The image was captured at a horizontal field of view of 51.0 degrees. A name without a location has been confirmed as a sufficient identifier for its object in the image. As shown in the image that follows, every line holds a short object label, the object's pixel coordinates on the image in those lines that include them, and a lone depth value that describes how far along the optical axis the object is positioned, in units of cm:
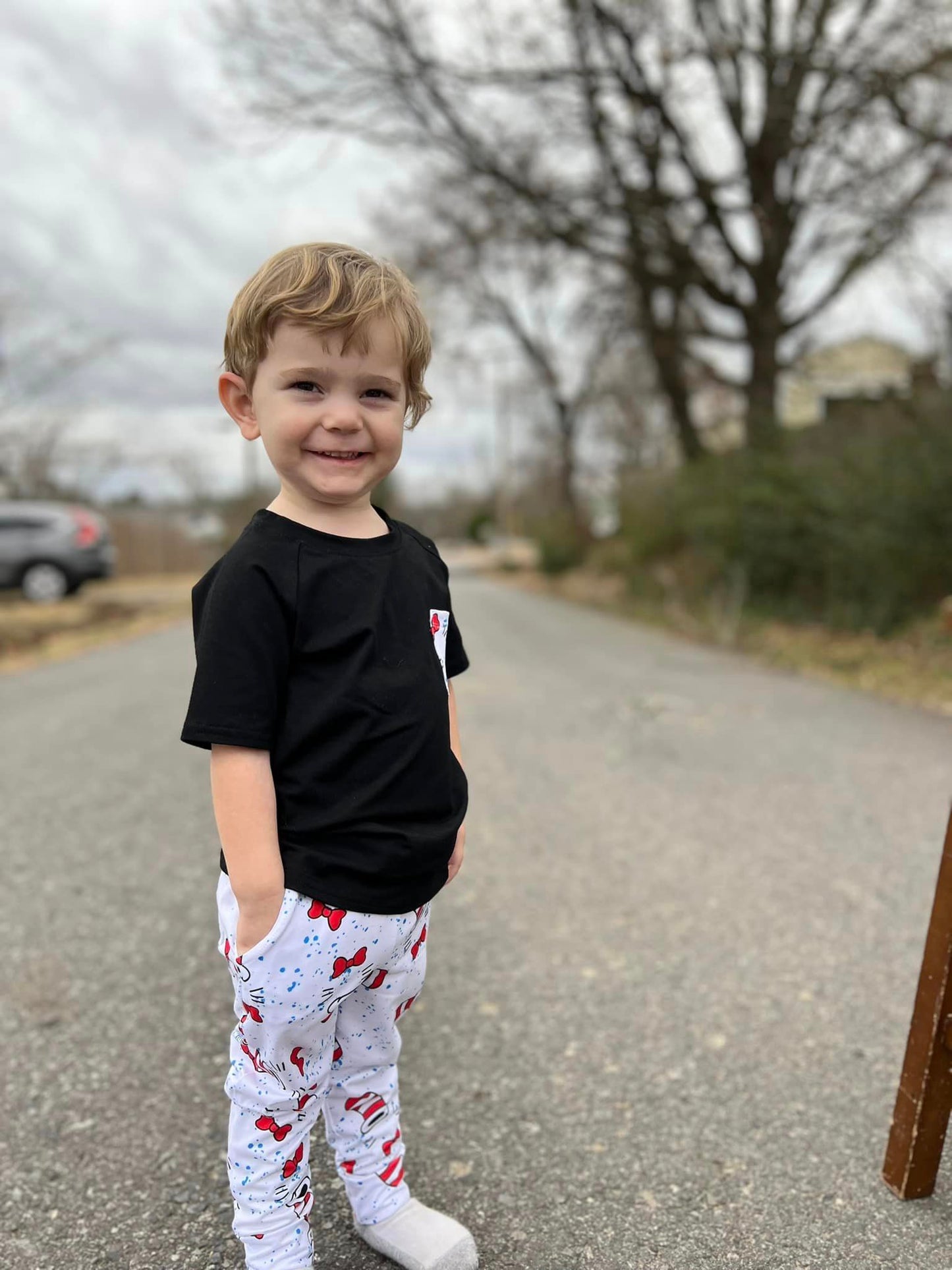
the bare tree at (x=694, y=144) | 1107
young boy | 141
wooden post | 175
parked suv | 1645
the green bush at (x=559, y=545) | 2423
